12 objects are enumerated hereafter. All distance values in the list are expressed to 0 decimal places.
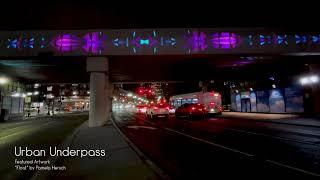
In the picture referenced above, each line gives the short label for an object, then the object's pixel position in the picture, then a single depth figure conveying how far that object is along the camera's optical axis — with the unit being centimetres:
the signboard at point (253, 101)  3581
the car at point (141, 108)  5827
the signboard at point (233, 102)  4211
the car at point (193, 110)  2962
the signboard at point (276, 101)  3062
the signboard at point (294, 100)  2765
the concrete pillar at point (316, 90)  2548
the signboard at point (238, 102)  4061
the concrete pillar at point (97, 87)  2072
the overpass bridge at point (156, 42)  1961
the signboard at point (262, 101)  3338
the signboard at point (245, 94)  3730
